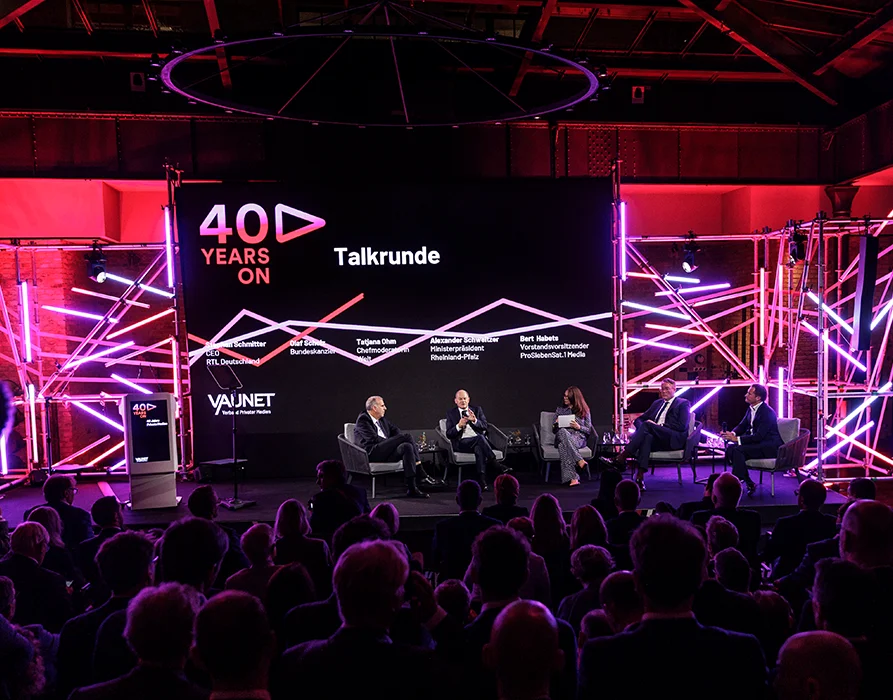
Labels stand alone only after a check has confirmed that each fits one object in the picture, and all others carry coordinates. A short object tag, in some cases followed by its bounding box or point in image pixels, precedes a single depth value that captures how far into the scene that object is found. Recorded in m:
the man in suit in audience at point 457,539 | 4.31
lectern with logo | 7.66
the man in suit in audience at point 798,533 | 4.49
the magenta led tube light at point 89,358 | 8.84
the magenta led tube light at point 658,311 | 9.51
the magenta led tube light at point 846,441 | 8.94
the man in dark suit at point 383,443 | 8.35
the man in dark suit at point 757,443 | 8.12
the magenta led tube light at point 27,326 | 8.92
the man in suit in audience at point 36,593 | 3.54
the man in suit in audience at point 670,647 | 1.86
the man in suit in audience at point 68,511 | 5.14
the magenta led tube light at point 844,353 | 8.61
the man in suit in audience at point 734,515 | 4.59
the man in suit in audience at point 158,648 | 1.91
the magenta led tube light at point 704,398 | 9.62
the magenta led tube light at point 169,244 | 8.82
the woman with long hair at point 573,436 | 8.79
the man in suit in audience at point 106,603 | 2.70
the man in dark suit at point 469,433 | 8.70
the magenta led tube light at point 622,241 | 9.21
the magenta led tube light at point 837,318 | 8.73
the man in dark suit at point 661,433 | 8.61
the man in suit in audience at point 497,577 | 2.37
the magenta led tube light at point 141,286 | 8.82
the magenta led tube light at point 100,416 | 9.26
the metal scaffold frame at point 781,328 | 8.75
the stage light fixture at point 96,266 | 8.81
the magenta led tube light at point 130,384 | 9.27
